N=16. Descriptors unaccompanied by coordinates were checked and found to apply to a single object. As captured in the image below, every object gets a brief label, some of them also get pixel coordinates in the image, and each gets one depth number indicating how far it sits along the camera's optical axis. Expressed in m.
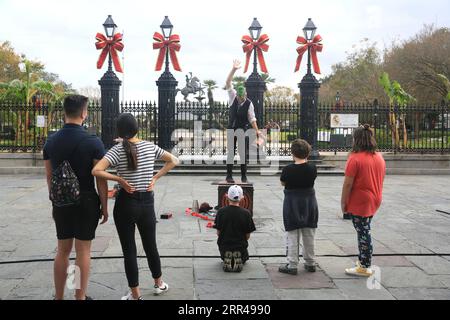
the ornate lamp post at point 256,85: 17.30
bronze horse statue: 27.24
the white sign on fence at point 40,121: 16.92
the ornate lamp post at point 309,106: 17.50
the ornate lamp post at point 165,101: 17.38
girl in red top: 5.20
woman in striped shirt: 4.27
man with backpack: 4.04
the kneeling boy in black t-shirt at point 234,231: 5.35
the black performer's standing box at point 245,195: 7.88
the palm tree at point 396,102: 18.59
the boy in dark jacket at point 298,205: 5.30
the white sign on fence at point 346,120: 18.36
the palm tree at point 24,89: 20.12
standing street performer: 8.54
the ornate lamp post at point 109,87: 17.25
